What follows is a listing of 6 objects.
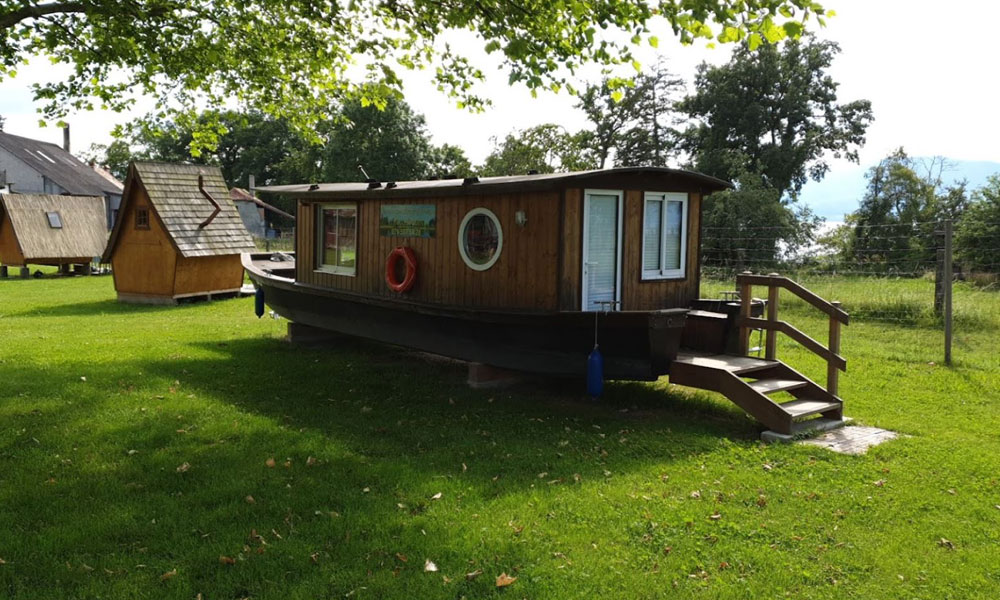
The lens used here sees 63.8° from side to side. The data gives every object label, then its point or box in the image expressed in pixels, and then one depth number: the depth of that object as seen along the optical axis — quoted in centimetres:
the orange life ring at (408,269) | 1077
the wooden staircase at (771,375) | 834
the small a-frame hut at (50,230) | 2709
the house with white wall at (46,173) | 5044
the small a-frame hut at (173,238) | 1992
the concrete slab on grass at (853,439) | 793
